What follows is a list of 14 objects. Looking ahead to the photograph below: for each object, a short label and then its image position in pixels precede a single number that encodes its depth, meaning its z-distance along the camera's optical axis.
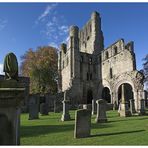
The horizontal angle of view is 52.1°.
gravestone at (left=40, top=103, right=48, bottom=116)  14.87
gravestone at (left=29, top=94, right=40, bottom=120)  12.23
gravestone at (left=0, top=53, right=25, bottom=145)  3.03
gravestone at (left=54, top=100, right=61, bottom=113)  18.78
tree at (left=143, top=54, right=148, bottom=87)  29.92
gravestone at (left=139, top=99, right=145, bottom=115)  13.38
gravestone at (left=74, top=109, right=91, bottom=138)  6.22
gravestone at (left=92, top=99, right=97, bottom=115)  14.46
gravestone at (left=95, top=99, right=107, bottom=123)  9.48
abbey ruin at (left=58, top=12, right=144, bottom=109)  25.79
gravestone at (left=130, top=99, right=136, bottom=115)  14.02
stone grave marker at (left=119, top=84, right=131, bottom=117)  12.54
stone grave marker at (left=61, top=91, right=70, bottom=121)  10.93
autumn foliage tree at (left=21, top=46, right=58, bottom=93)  30.22
